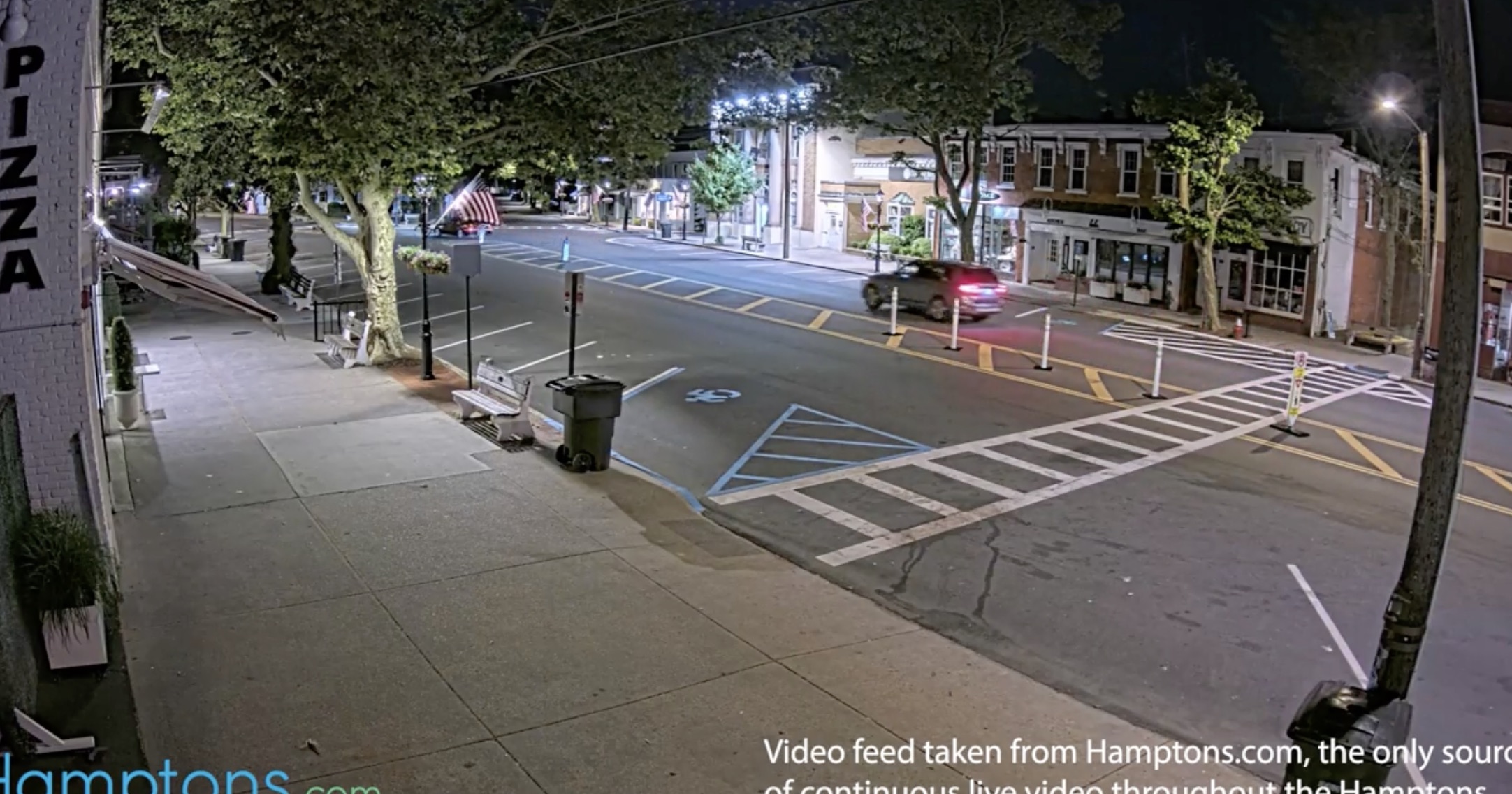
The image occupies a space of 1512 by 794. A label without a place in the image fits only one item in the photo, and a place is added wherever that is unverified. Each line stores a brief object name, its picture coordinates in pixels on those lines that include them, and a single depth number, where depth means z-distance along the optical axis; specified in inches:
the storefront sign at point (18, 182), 303.7
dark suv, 1221.1
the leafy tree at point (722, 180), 2287.2
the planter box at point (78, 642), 317.4
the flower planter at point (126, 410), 646.5
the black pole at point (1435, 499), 206.2
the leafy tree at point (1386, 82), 1283.2
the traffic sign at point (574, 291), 690.8
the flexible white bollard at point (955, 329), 1035.8
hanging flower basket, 909.2
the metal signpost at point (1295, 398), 738.8
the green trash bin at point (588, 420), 578.9
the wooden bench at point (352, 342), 884.0
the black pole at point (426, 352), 832.3
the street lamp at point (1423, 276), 1026.1
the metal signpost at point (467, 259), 774.5
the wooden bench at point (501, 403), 639.8
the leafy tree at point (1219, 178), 1237.7
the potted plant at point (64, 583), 309.1
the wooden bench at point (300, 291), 1205.7
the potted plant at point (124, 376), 634.2
